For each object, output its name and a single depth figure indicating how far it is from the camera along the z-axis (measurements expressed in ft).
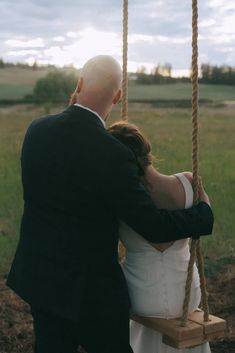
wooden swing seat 10.05
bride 9.92
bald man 9.10
